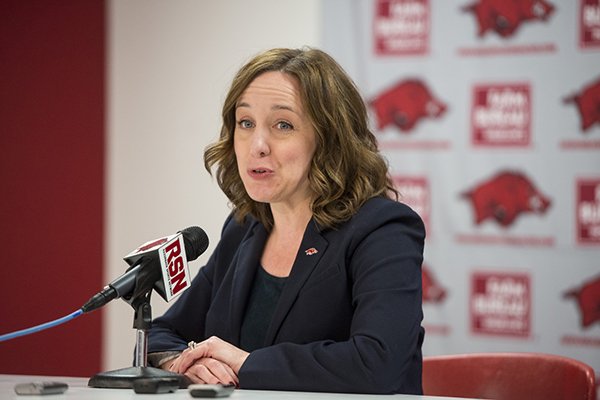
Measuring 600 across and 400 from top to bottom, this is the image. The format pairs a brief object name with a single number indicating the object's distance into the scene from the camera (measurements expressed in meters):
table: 4.79
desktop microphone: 4.79
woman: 4.92
